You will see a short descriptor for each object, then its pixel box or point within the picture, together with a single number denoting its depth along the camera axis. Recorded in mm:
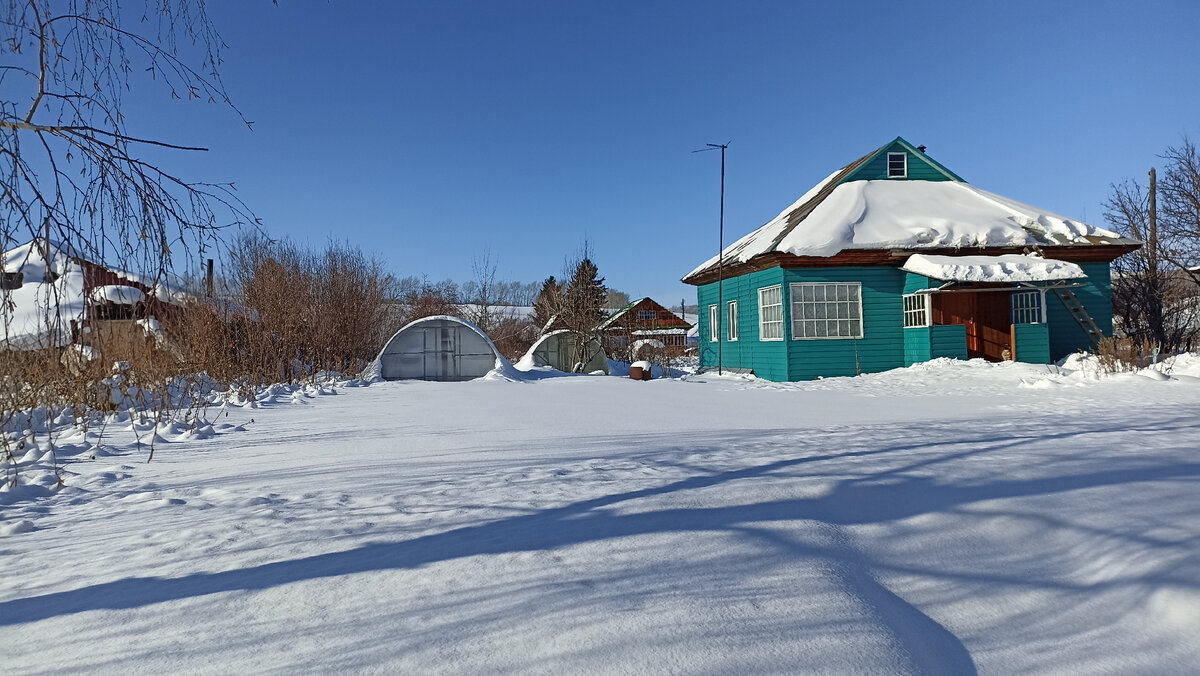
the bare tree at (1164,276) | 18297
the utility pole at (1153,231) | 18825
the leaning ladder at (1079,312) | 13762
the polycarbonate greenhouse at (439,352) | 18562
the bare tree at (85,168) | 2416
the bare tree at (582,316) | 21656
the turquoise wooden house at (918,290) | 13664
